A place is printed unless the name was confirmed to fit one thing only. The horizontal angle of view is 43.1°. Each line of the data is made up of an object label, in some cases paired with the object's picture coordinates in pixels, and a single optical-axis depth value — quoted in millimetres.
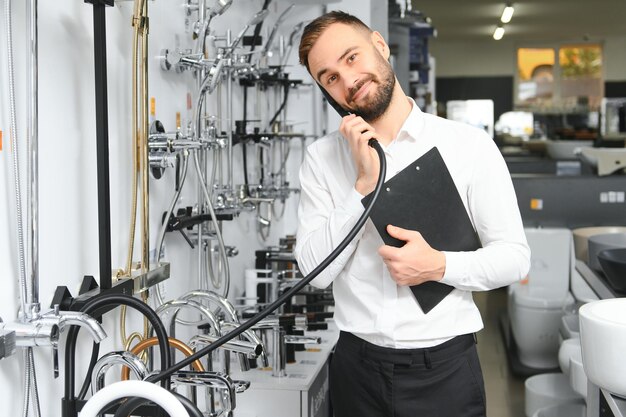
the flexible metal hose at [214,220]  2533
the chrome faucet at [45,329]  1499
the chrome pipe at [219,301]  1958
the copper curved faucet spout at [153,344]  1690
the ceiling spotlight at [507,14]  10909
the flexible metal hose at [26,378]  1566
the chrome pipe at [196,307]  1915
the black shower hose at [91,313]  1488
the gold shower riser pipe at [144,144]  2027
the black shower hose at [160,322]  1326
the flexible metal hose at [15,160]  1492
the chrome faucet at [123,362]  1541
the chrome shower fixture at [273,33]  3340
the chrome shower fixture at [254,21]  2705
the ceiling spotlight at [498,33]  13250
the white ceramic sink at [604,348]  1543
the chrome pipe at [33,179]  1539
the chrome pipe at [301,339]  2453
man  1612
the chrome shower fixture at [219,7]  2449
